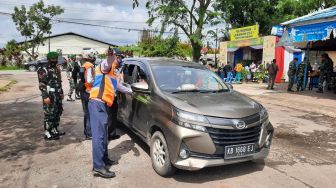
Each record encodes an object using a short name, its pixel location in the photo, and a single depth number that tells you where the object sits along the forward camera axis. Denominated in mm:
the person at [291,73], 16422
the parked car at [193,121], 4418
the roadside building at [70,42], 58500
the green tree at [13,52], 43281
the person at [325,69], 15867
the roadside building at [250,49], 24062
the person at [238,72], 23308
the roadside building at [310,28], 12281
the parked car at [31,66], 36000
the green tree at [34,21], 40594
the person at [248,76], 23750
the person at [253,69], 23869
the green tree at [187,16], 26578
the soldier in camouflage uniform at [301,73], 16562
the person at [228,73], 22609
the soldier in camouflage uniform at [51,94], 6578
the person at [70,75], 12375
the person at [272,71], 17422
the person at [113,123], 6809
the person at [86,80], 6012
